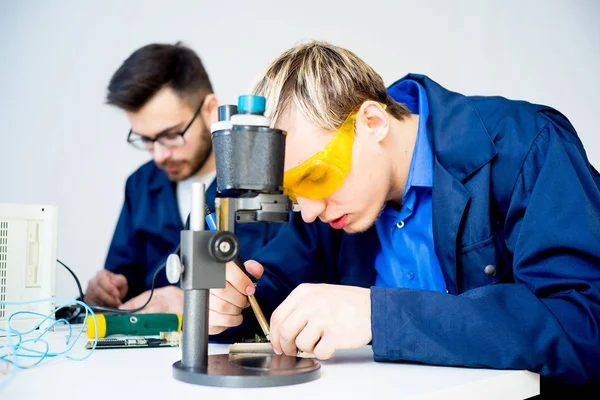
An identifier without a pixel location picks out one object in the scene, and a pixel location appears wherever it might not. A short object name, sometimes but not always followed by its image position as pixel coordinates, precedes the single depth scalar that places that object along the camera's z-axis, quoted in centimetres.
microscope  101
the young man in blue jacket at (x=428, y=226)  117
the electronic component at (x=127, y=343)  144
